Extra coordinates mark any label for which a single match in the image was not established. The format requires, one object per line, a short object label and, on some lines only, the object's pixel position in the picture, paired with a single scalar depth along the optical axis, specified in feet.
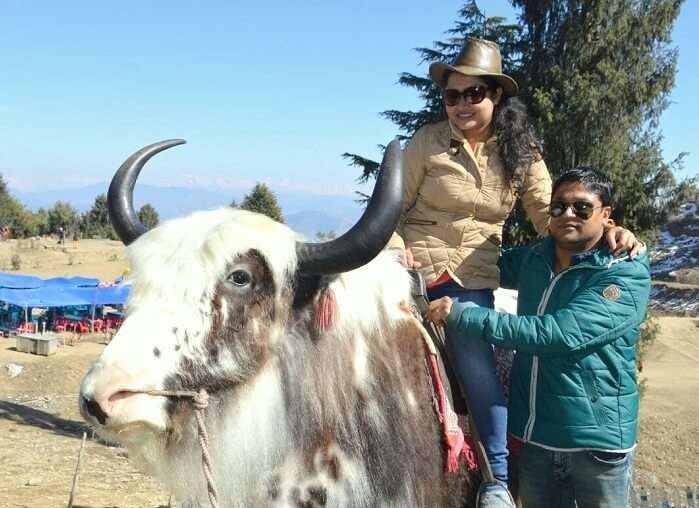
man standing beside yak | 9.25
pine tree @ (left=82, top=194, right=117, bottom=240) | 195.52
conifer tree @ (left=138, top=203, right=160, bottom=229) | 173.76
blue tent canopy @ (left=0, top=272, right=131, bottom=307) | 71.77
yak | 7.64
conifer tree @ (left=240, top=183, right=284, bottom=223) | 146.10
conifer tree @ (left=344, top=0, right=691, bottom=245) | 42.98
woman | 10.93
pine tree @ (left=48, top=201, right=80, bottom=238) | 192.54
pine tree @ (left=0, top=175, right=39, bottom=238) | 184.85
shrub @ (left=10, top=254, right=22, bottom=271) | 119.69
